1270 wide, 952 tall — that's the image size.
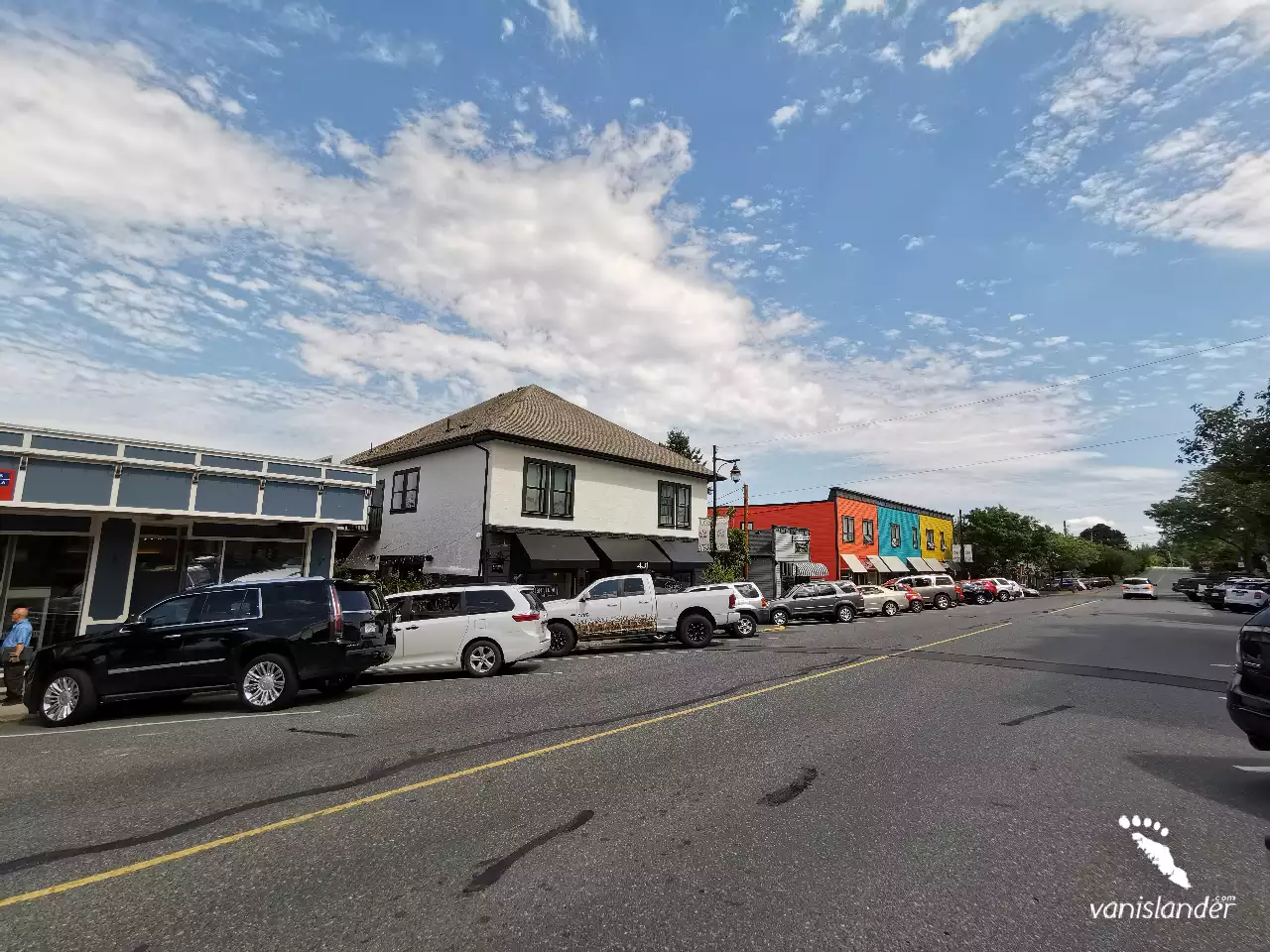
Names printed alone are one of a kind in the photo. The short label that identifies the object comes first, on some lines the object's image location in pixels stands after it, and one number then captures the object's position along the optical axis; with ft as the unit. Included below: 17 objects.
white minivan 41.81
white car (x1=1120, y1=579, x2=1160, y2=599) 165.37
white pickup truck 55.06
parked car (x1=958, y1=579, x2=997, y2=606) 141.89
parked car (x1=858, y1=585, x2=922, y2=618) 103.81
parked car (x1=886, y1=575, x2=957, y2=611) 123.65
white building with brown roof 75.82
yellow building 197.93
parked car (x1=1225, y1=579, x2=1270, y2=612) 111.75
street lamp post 105.19
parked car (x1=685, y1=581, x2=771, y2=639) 62.44
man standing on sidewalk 36.37
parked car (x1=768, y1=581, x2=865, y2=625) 90.84
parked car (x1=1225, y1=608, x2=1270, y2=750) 18.45
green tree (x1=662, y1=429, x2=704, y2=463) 170.50
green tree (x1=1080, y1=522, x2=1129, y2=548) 533.92
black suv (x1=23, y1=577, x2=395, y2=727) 30.96
